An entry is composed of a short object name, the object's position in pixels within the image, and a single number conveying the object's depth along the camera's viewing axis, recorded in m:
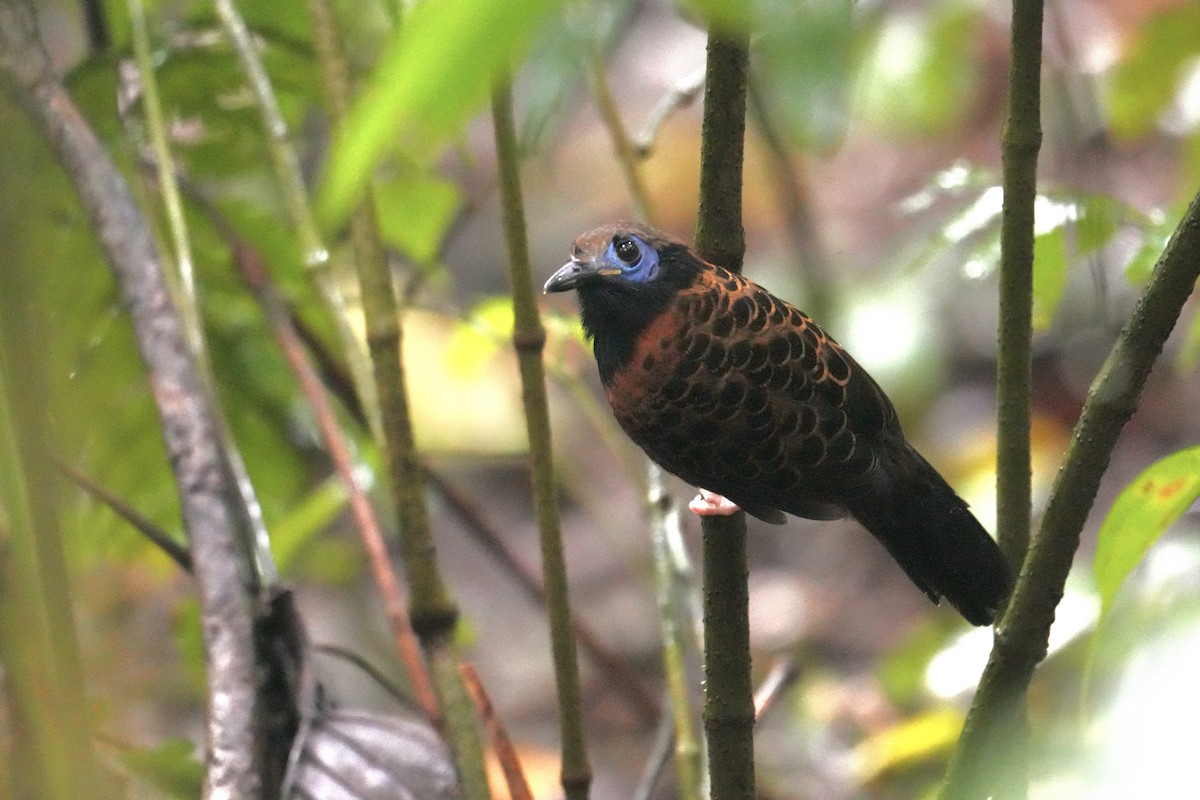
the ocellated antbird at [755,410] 5.23
